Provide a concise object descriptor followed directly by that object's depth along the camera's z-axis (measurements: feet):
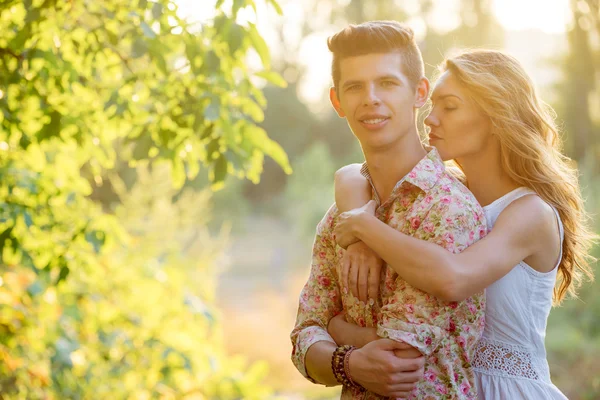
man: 9.30
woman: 9.82
